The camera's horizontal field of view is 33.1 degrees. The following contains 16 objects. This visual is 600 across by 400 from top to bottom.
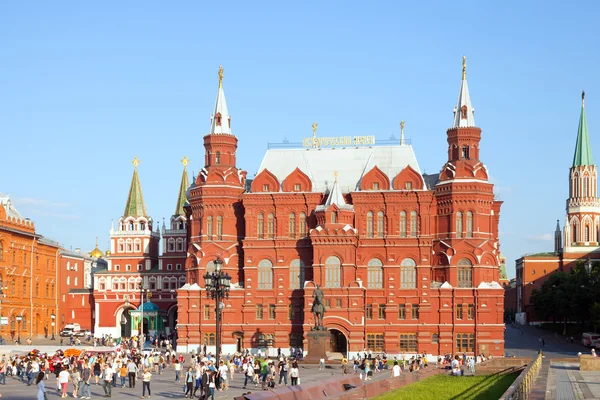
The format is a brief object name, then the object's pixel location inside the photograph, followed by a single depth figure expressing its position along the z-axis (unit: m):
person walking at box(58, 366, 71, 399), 48.53
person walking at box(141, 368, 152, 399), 49.00
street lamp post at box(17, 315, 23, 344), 107.86
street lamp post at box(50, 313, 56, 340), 121.43
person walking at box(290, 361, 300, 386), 54.06
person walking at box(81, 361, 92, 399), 49.19
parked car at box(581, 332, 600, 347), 104.61
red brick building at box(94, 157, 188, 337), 122.88
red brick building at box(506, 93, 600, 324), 159.62
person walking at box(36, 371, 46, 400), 40.31
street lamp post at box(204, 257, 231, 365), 47.62
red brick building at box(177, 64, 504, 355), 92.06
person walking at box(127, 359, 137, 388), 54.97
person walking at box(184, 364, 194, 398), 49.49
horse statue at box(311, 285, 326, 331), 81.75
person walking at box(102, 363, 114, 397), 49.25
